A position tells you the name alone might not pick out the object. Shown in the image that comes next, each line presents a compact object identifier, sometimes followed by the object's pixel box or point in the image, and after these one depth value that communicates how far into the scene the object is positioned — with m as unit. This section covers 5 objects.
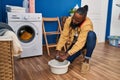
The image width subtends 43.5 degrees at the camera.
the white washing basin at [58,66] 1.83
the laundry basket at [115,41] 3.57
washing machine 2.35
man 1.83
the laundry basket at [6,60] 1.20
